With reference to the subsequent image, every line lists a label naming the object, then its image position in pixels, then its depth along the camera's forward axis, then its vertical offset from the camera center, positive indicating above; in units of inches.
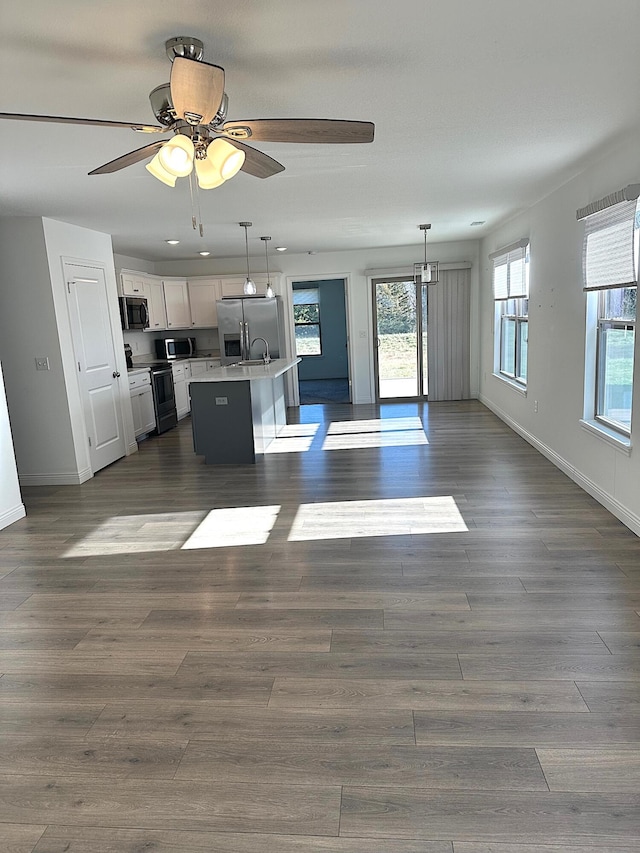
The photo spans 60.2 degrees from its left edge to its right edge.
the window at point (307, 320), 475.5 +5.9
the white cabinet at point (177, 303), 328.8 +18.2
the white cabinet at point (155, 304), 307.1 +17.3
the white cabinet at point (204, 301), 341.7 +19.0
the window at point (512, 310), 242.8 +3.0
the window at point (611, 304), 139.3 +2.0
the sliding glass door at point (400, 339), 344.8 -10.5
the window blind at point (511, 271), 236.2 +20.9
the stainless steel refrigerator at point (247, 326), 328.8 +1.9
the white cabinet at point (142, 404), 265.7 -33.3
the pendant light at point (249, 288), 247.1 +18.4
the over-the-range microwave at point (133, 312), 270.5 +11.6
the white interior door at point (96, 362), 213.3 -9.6
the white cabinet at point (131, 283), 273.9 +26.8
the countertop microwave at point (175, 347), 333.4 -8.3
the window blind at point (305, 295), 474.6 +26.6
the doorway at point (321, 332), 473.7 -5.5
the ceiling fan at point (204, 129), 72.7 +29.4
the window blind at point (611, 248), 137.6 +16.6
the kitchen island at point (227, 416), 221.9 -34.2
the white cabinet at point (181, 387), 323.0 -31.6
